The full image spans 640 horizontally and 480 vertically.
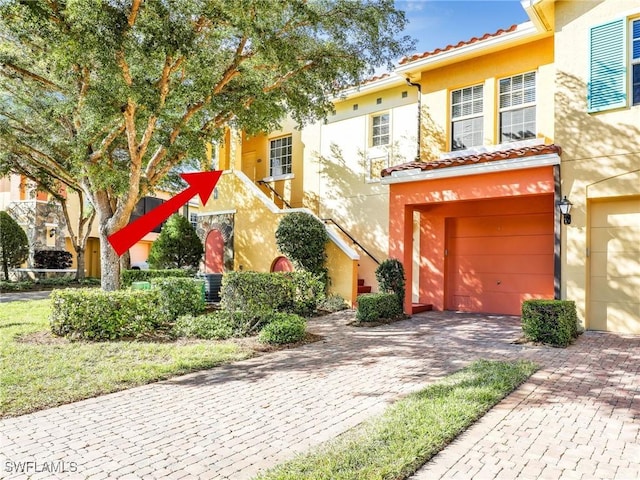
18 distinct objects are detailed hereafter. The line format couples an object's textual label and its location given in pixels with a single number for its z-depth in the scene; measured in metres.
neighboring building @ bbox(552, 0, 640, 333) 8.70
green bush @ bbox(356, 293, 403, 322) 10.29
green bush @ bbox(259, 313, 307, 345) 8.10
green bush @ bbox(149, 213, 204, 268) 17.14
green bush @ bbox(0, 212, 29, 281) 18.74
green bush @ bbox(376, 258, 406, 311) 10.93
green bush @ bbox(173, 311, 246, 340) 8.76
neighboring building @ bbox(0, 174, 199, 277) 22.86
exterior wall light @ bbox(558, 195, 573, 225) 8.96
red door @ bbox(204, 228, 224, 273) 16.48
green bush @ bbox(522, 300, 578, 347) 7.81
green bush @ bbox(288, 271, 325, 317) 11.42
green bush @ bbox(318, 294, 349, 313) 12.38
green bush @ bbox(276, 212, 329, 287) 12.84
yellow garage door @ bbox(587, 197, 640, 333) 8.79
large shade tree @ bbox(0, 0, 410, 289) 7.74
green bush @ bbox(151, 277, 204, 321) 10.30
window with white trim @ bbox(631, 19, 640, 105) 8.67
